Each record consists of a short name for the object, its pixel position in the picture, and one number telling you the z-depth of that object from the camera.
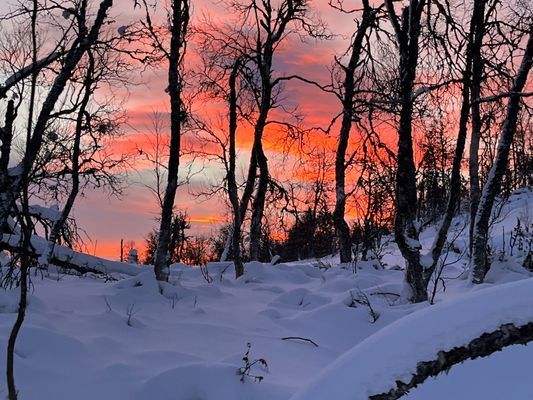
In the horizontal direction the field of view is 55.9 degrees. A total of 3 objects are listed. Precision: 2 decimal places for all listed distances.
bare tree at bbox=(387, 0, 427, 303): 6.86
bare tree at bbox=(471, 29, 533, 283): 8.09
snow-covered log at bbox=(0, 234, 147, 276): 9.12
